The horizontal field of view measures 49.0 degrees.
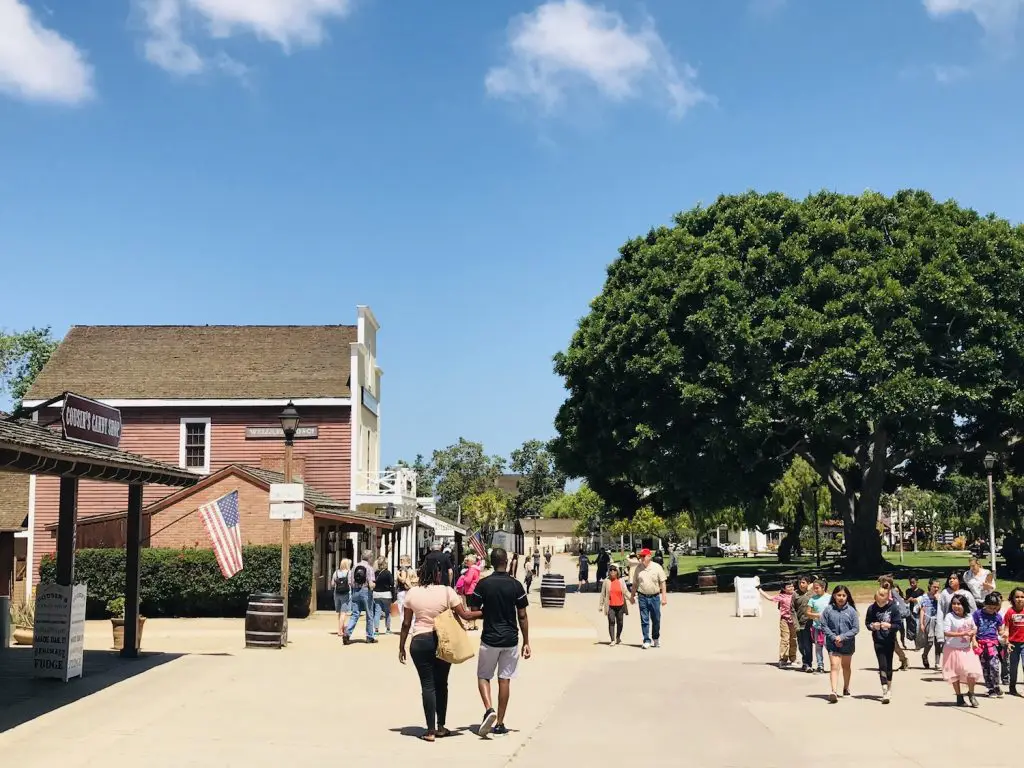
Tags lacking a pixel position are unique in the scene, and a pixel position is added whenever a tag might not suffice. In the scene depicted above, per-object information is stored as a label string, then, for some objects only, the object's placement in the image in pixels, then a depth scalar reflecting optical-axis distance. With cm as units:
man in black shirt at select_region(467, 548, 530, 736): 1097
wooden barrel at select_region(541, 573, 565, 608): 3150
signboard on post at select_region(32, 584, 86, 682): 1466
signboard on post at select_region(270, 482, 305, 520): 2102
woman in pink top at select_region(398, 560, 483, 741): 1084
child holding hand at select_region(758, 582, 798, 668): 1788
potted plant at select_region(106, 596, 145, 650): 1950
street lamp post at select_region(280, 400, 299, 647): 2191
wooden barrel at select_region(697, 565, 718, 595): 4050
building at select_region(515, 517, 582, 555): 15088
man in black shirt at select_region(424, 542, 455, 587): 1936
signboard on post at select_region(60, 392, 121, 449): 1509
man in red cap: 2047
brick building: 3691
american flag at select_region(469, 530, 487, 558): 3510
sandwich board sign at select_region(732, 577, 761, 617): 2886
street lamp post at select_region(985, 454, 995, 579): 3266
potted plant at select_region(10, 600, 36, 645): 1986
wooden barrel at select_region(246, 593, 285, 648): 2022
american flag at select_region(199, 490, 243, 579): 2067
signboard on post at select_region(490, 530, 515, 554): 7150
